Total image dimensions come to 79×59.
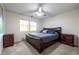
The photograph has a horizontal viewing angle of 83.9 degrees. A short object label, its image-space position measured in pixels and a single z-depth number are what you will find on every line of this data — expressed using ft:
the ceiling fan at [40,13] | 5.21
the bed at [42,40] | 5.16
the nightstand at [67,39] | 6.64
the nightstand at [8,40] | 5.78
